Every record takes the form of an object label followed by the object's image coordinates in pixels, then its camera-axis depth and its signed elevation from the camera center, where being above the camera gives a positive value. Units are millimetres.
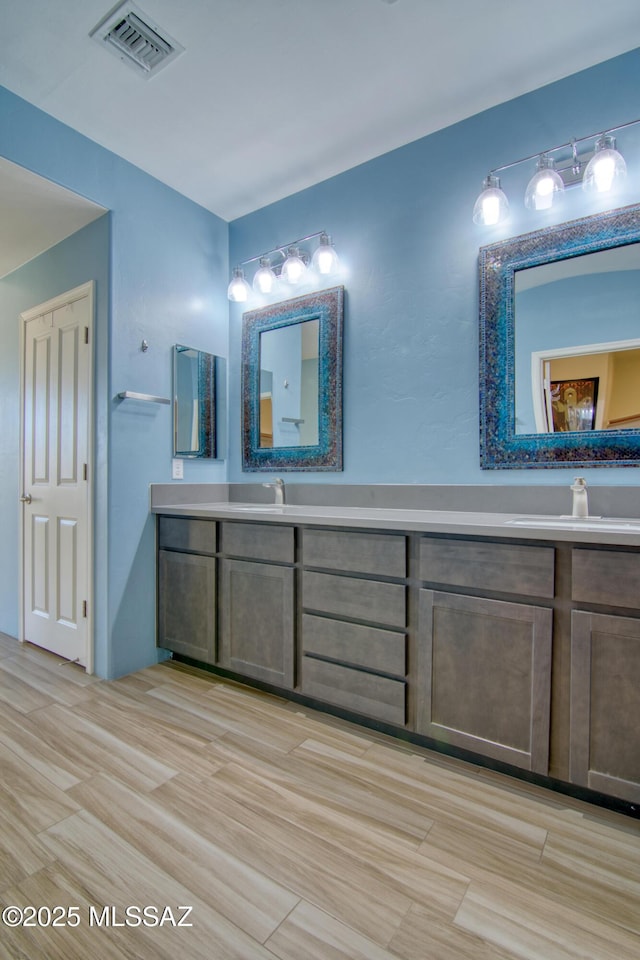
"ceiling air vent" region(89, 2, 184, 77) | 1675 +1588
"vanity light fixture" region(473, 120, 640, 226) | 1744 +1143
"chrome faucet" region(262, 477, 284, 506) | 2623 -94
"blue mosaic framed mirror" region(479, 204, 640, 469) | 1788 +514
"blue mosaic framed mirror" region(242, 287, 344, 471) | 2516 +492
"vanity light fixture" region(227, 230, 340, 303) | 2455 +1120
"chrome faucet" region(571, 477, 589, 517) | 1740 -87
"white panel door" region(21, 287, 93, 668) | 2520 -47
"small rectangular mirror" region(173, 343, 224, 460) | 2713 +396
